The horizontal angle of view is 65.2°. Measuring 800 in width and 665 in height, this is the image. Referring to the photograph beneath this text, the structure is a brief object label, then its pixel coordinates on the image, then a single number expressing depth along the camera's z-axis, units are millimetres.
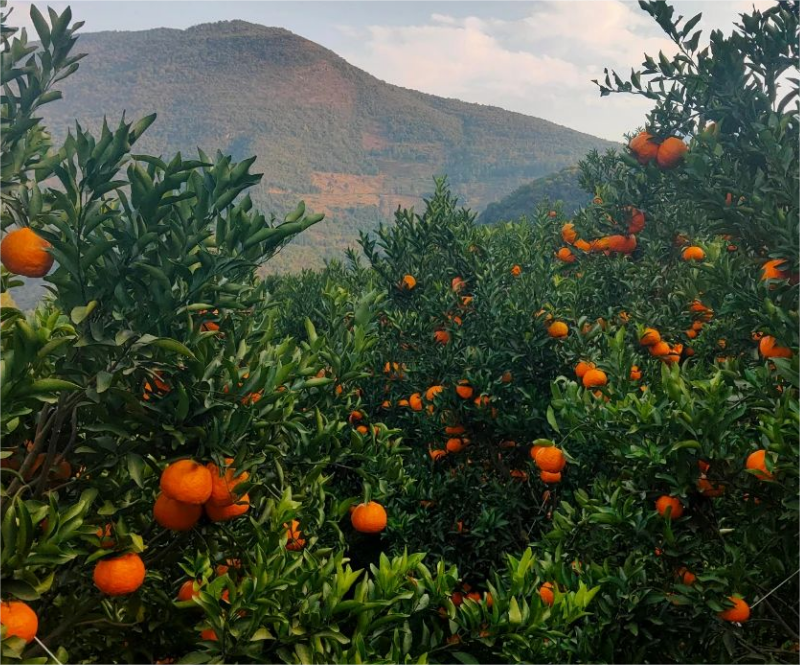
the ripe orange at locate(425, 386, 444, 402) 4988
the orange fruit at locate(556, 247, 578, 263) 7891
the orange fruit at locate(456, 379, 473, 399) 4867
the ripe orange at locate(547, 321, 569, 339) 4539
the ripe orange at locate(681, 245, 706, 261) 5258
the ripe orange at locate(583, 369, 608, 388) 3982
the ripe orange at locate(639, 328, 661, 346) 4828
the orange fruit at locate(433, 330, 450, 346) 5801
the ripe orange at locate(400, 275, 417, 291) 6480
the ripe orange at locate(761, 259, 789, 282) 3176
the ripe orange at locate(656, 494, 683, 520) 2660
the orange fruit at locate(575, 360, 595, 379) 4238
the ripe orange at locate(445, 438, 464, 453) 5020
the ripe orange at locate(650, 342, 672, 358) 4898
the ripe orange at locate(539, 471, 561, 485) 3963
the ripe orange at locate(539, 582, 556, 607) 2955
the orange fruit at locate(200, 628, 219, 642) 2151
